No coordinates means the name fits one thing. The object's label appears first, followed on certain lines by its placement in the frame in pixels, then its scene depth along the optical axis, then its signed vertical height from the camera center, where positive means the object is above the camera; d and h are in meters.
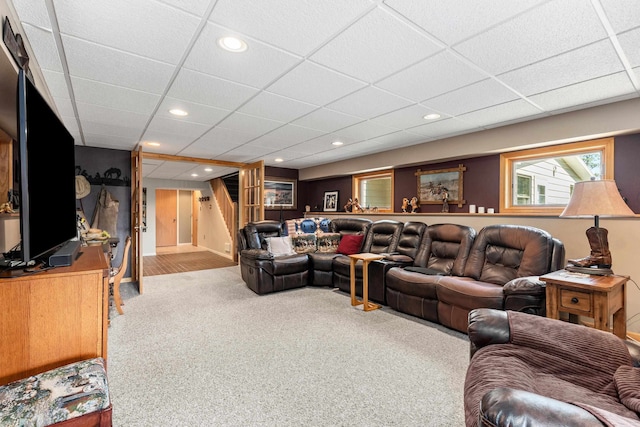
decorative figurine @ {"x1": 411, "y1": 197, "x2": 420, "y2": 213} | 5.03 +0.11
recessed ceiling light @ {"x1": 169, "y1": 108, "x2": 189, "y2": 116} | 3.11 +1.07
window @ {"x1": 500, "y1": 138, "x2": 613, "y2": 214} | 3.27 +0.47
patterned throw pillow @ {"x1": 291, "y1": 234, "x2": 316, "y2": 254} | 5.14 -0.54
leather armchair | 1.24 -0.72
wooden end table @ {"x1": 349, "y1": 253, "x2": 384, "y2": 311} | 3.73 -0.87
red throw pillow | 5.05 -0.55
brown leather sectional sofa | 2.92 -0.70
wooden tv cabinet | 1.31 -0.50
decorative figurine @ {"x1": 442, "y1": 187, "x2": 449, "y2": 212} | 4.59 +0.19
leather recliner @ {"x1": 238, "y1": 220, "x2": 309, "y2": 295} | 4.41 -0.83
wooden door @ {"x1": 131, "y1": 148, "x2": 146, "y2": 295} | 4.65 -0.05
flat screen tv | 1.23 +0.19
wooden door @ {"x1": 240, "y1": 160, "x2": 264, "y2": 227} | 5.87 +0.41
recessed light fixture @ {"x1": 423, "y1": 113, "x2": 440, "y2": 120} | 3.27 +1.07
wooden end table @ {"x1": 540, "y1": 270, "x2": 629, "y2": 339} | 2.18 -0.67
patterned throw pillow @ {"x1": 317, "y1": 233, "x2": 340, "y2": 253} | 5.27 -0.54
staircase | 7.44 +0.31
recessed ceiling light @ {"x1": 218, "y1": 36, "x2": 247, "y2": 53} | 1.83 +1.06
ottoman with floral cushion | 1.10 -0.73
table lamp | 2.37 +0.01
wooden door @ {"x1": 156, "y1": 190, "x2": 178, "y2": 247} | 10.07 -0.19
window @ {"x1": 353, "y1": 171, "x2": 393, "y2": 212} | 5.78 +0.45
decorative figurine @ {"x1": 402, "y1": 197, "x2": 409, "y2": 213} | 5.15 +0.13
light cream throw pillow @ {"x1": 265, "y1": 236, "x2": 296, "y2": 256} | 4.94 -0.57
